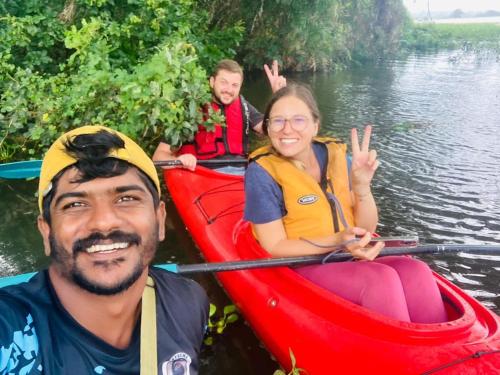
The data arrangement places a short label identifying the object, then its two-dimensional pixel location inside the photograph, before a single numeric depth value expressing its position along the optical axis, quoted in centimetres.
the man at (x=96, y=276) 112
